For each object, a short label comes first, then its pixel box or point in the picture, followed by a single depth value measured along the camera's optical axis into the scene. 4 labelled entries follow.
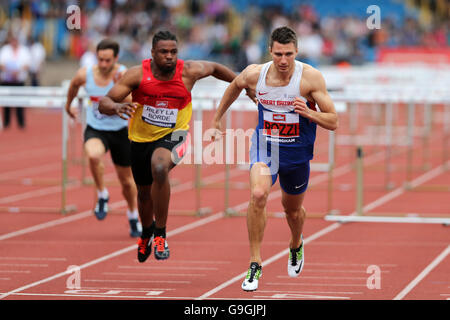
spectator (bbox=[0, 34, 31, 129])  21.03
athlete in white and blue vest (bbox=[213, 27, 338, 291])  7.06
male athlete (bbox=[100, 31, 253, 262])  7.77
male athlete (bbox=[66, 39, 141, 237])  10.12
